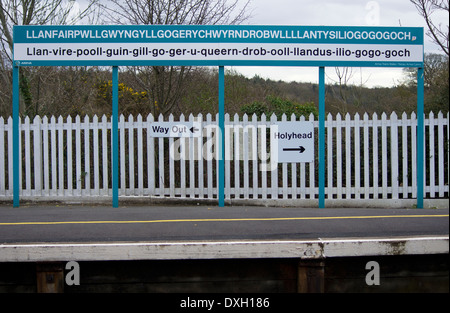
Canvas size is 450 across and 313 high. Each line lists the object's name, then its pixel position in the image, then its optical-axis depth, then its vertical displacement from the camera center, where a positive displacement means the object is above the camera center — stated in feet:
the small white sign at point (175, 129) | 31.55 +1.99
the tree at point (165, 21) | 36.52 +10.82
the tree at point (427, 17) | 32.62 +9.66
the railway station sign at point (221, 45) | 29.43 +7.03
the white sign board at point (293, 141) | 31.27 +1.04
